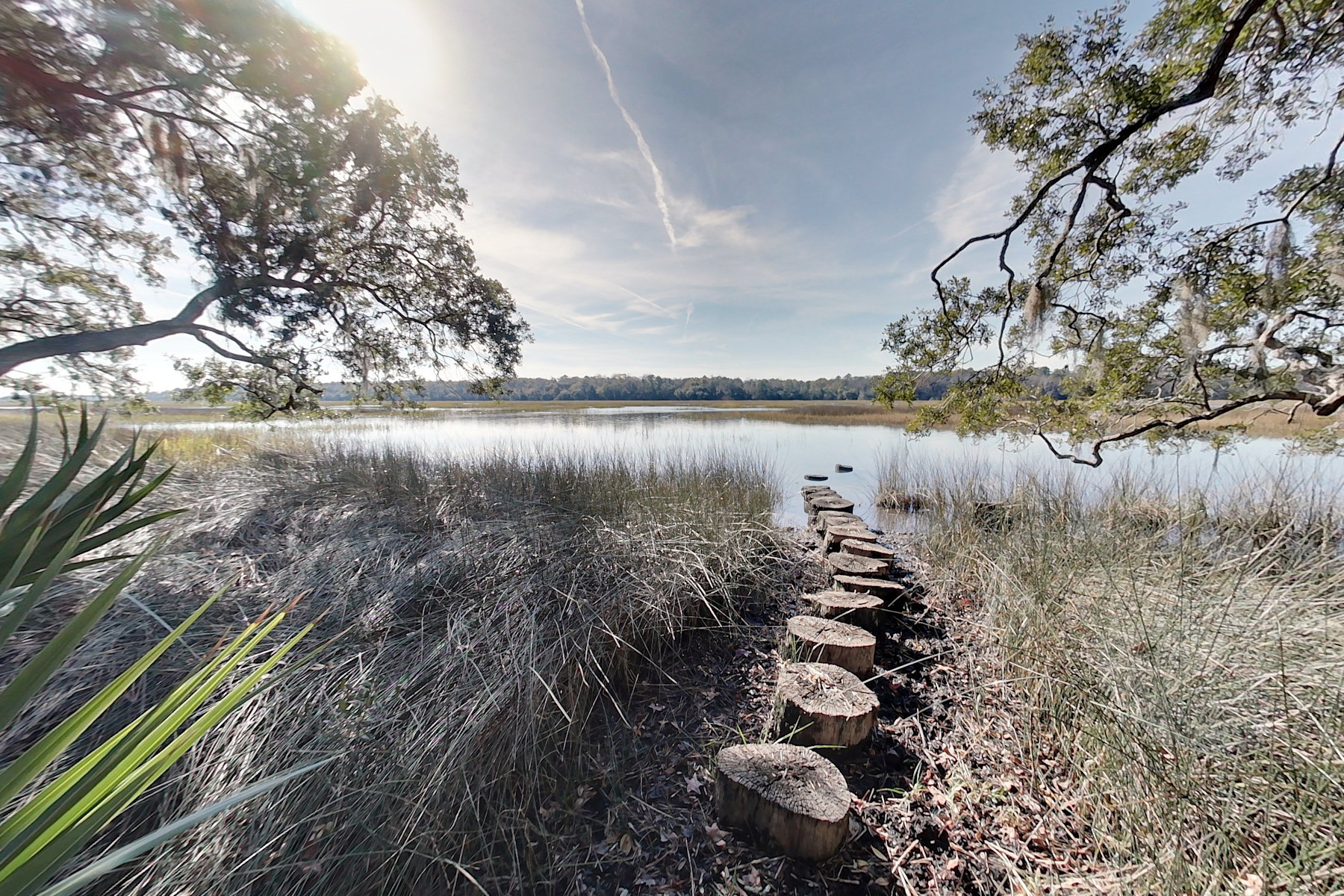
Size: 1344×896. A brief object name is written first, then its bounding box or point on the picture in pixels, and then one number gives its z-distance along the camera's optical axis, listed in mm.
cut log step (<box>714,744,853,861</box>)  1596
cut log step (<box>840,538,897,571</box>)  3961
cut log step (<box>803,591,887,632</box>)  2939
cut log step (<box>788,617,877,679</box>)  2504
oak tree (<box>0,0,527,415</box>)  4477
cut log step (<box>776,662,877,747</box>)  2029
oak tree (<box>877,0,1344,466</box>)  3977
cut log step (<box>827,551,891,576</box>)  3645
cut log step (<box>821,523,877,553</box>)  4531
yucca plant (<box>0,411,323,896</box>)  604
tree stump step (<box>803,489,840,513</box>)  7095
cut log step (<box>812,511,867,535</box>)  5293
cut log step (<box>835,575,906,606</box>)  3295
